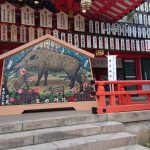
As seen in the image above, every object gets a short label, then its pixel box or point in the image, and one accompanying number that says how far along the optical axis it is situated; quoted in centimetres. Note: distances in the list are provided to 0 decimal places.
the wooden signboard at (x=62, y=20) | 1106
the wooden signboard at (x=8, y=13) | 990
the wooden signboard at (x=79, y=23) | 1145
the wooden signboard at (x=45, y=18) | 1076
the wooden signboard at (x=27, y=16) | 1033
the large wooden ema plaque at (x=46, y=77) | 714
